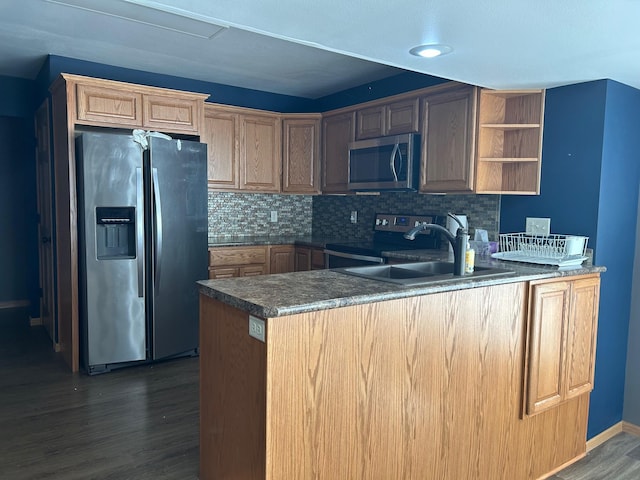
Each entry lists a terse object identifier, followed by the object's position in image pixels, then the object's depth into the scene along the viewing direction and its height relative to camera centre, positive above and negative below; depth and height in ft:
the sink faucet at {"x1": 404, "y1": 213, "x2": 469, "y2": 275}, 7.42 -0.75
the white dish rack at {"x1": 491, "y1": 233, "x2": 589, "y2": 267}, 8.53 -0.93
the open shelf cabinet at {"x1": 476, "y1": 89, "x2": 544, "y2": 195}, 9.80 +1.25
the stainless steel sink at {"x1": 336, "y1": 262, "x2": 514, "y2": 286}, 6.78 -1.21
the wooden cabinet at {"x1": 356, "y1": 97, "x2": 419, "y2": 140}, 11.94 +2.08
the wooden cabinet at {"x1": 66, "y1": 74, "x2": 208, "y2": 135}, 11.44 +2.20
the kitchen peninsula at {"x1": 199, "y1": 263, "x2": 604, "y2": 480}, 5.28 -2.31
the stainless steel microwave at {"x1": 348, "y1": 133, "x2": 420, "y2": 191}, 11.84 +0.90
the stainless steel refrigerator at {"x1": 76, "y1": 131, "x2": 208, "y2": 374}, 11.28 -1.25
